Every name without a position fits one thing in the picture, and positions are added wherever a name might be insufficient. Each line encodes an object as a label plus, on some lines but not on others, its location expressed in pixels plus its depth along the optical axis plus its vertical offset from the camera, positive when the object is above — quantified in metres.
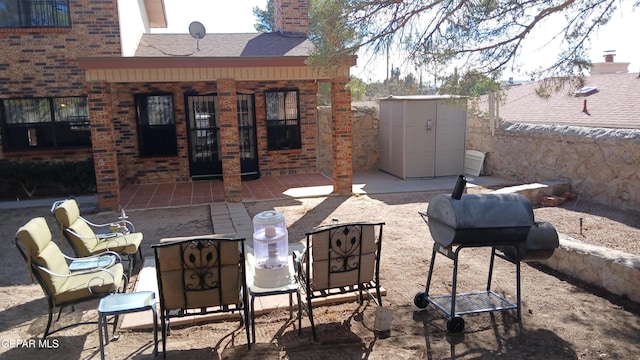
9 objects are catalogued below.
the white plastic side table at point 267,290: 4.14 -1.59
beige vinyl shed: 12.26 -0.81
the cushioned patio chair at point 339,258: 4.26 -1.35
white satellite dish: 12.13 +2.01
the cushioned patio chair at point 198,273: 3.86 -1.33
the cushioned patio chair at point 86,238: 5.46 -1.53
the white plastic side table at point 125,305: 3.86 -1.58
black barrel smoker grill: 4.31 -1.15
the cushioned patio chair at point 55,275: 4.13 -1.51
